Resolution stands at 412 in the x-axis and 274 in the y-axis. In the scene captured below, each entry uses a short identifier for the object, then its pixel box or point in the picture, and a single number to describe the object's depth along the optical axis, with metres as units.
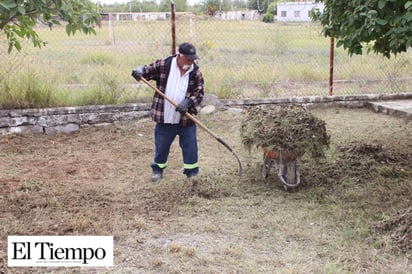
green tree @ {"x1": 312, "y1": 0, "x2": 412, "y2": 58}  3.92
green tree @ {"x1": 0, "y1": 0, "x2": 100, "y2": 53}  3.35
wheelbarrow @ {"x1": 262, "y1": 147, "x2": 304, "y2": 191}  4.69
